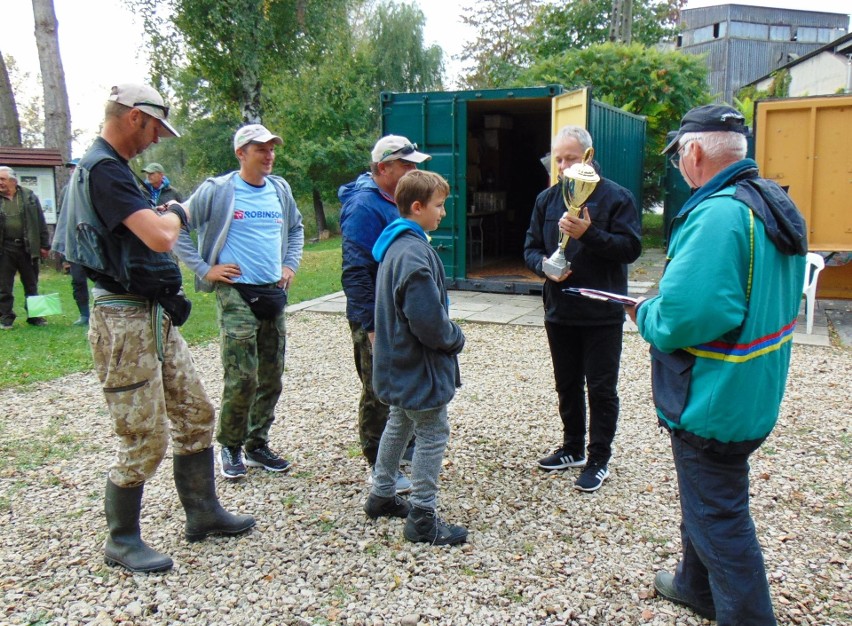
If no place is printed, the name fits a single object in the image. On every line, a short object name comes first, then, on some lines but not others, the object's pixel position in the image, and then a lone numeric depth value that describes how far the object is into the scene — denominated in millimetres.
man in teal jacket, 2111
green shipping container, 9836
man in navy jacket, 3568
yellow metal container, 8727
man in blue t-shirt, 3842
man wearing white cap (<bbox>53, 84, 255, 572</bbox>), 2753
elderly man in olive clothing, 8391
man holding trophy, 3611
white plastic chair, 7660
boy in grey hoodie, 2957
